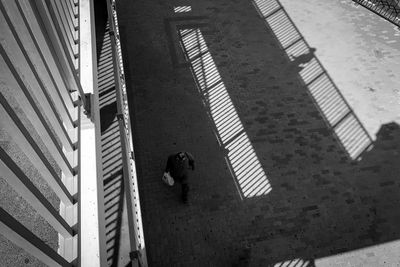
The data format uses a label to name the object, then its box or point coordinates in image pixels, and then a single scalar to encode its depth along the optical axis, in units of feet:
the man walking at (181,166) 21.91
